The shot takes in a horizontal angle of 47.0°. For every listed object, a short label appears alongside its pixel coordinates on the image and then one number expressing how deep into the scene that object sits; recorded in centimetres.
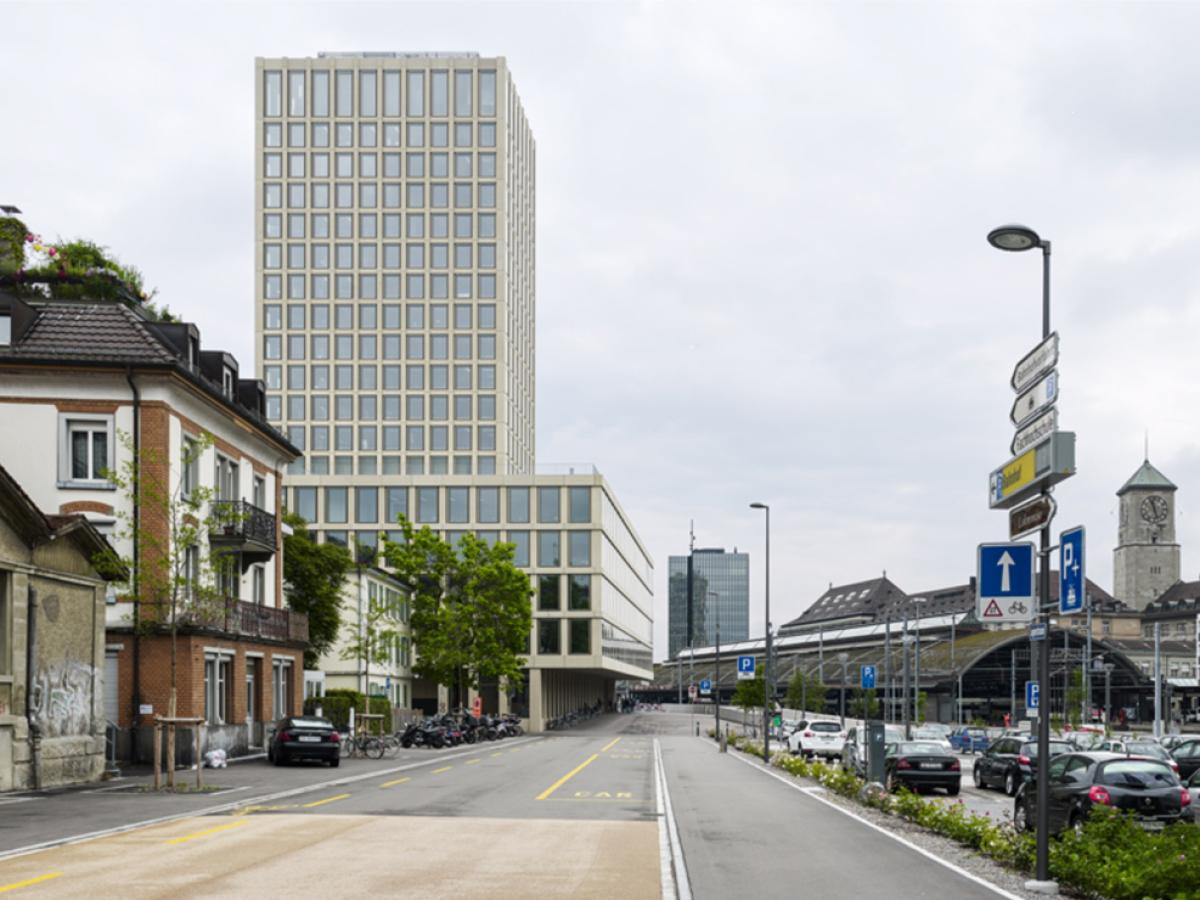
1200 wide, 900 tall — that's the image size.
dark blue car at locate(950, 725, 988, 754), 5847
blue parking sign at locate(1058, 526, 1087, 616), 1318
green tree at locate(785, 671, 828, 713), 11469
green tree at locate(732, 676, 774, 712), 9082
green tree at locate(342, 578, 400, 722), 5631
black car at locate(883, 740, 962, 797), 3086
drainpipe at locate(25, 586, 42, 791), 2820
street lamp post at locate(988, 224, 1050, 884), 1365
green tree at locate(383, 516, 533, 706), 7581
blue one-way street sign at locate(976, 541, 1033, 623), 1430
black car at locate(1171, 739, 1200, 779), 3094
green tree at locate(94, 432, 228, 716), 3045
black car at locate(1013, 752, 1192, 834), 1922
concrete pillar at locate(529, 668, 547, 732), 9231
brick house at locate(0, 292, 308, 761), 3669
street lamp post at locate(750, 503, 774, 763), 4463
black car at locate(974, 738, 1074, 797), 3117
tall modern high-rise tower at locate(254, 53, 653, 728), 11262
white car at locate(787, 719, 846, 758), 5291
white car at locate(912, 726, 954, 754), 5208
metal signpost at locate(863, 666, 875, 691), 5886
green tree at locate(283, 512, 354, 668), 6234
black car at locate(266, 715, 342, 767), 3753
